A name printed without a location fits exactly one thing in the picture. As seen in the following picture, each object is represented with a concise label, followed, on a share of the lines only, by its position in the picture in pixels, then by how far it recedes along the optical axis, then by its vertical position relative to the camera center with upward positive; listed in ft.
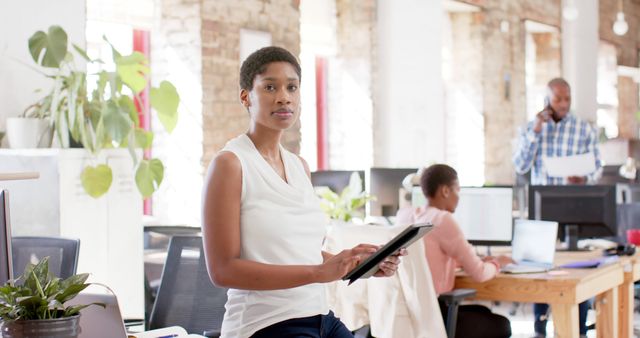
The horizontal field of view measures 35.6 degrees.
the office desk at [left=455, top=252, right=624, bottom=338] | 14.28 -1.88
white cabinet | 15.26 -0.70
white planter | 15.92 +0.58
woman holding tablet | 7.09 -0.47
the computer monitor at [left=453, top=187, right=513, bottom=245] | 17.74 -0.94
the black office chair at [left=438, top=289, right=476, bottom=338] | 14.02 -1.98
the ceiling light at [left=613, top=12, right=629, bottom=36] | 38.40 +5.21
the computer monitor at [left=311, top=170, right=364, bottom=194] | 22.06 -0.31
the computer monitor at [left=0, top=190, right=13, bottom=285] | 6.99 -0.50
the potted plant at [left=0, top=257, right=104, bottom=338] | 6.29 -0.90
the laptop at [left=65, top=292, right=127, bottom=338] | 6.98 -1.09
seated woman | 14.39 -1.30
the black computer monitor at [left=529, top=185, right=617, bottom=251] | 18.57 -0.90
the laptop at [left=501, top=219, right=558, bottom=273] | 15.84 -1.36
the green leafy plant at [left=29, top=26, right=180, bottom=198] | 15.74 +0.97
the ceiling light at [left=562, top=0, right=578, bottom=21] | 35.29 +5.29
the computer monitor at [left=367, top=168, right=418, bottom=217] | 21.90 -0.56
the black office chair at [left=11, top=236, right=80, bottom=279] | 11.35 -0.97
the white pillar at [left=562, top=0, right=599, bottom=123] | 43.21 +4.57
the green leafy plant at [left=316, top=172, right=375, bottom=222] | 20.08 -0.77
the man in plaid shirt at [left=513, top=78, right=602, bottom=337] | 21.89 +0.49
